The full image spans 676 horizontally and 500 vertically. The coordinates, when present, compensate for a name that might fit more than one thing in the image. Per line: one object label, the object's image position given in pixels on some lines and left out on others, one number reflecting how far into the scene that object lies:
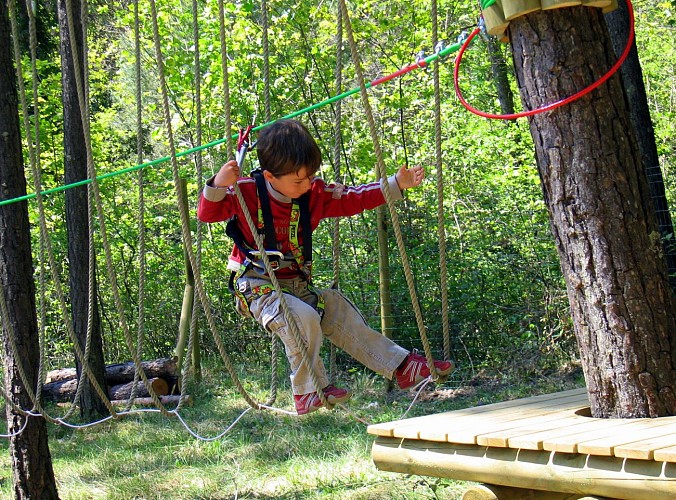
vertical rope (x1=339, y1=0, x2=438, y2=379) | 4.61
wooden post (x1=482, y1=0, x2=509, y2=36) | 4.91
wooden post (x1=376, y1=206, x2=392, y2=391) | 11.48
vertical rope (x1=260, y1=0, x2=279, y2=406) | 5.53
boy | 5.15
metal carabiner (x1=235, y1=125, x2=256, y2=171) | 5.27
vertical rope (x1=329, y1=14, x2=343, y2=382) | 5.50
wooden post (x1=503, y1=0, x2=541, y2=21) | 4.76
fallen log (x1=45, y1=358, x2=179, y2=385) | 13.47
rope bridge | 4.95
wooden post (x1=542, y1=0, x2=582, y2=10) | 4.70
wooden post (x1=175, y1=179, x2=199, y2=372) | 13.03
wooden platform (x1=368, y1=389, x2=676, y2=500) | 4.10
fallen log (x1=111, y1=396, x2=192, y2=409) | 12.70
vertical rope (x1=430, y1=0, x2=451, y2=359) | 4.97
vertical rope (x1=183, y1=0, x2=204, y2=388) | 6.04
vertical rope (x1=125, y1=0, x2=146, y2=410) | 6.60
